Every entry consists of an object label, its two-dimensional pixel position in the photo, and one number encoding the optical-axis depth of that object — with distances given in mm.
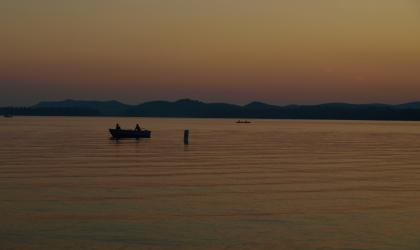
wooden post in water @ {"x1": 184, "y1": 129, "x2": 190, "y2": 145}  77375
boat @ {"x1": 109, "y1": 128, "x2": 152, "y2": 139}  89750
